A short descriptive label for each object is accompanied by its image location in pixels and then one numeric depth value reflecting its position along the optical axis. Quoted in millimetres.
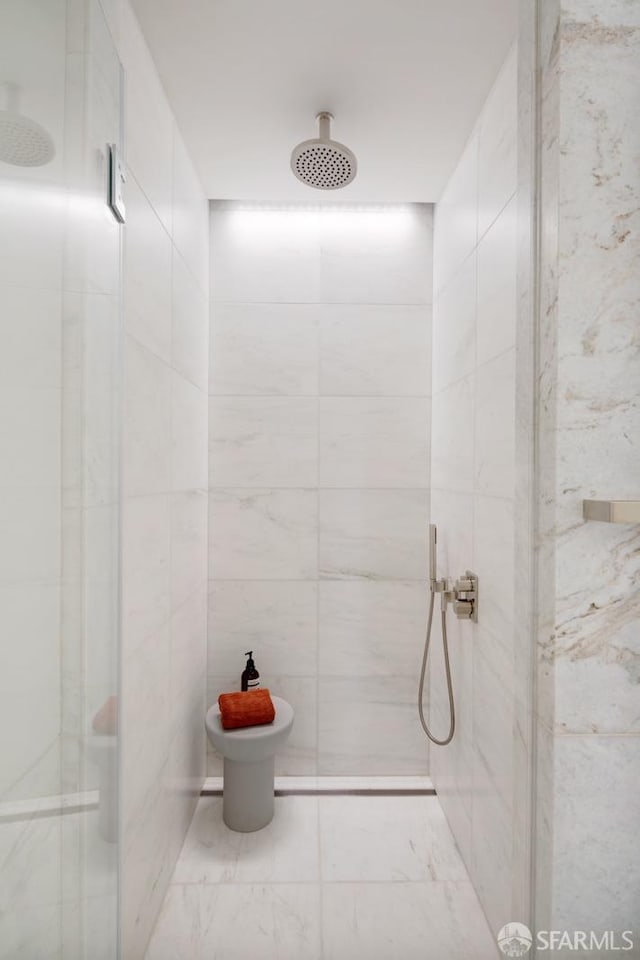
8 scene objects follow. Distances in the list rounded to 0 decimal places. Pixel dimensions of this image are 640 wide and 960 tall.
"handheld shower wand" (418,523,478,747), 1534
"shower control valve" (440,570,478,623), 1532
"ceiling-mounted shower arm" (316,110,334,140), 1522
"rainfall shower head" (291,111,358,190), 1521
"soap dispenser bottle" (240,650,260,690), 1996
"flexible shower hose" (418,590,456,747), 1672
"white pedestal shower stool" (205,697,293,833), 1733
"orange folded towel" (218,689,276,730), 1772
